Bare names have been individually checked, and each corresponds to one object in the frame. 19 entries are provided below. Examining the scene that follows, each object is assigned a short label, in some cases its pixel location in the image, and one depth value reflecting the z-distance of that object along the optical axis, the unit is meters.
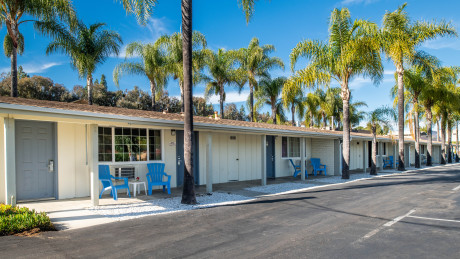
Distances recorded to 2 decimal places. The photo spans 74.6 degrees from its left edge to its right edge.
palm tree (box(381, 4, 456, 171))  17.78
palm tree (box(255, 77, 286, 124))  26.64
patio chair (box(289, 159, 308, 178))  15.76
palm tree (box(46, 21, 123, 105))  15.37
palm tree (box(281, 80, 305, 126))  29.92
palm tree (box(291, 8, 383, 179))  14.08
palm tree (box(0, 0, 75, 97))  11.35
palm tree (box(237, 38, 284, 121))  25.09
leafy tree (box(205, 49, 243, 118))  24.28
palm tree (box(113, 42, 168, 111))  20.81
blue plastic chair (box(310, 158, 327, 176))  16.92
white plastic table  9.23
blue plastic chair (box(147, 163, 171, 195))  10.29
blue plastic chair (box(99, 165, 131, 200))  8.83
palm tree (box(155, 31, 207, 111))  20.80
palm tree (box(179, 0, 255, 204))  8.36
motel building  7.14
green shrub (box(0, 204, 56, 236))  5.37
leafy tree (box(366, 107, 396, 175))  18.73
